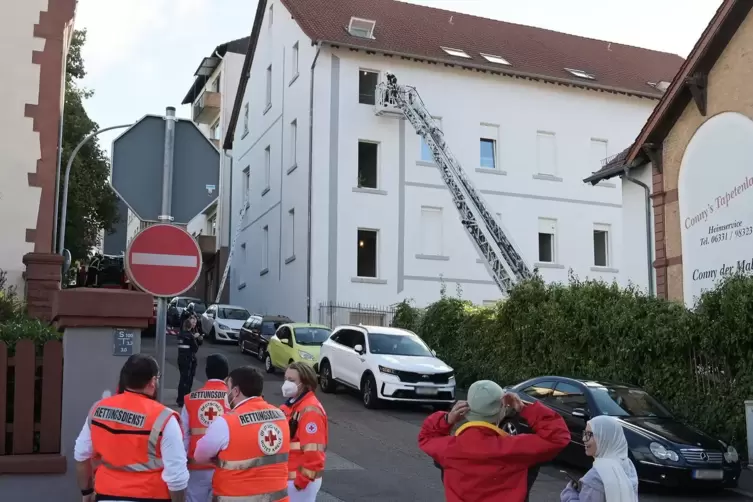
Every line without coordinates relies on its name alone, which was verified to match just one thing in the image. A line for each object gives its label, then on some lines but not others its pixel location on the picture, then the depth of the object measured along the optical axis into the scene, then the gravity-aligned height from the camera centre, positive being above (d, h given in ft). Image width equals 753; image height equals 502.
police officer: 50.83 -2.46
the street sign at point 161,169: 19.36 +3.24
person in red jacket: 15.25 -2.40
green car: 69.62 -2.65
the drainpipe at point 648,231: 70.03 +6.74
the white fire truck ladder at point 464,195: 85.30 +12.80
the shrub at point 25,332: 23.08 -0.56
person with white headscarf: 16.80 -3.12
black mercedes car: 37.29 -5.48
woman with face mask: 19.04 -2.97
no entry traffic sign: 18.70 +1.12
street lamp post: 68.75 +10.35
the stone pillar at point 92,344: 22.13 -0.85
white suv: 56.90 -3.76
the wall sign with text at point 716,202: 57.93 +7.78
